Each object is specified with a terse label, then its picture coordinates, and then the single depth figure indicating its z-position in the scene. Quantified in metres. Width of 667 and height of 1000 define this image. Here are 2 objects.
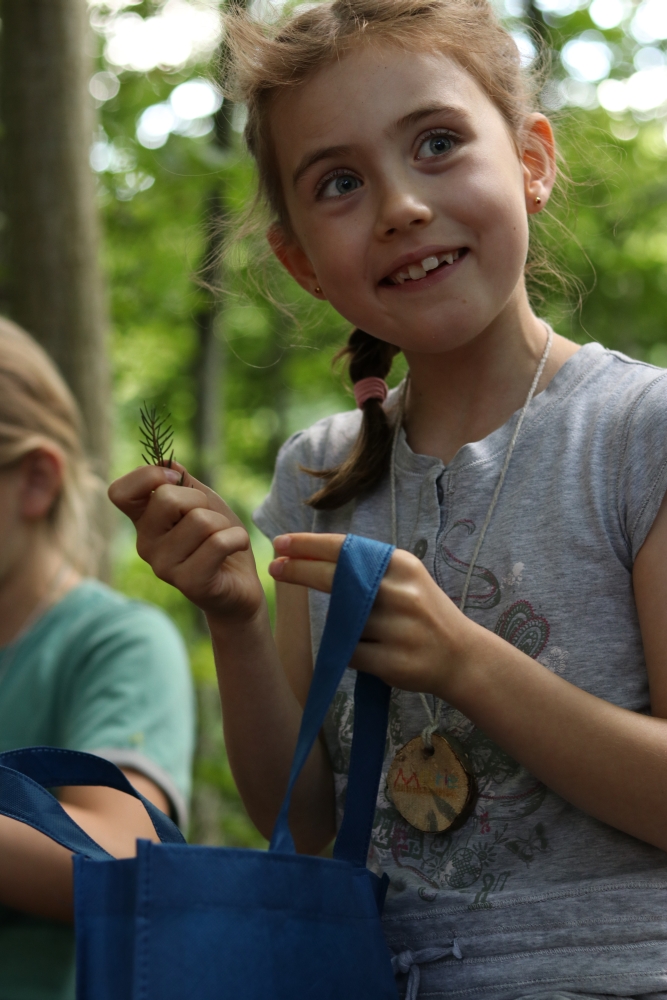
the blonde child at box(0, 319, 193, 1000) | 1.14
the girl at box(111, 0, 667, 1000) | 0.90
